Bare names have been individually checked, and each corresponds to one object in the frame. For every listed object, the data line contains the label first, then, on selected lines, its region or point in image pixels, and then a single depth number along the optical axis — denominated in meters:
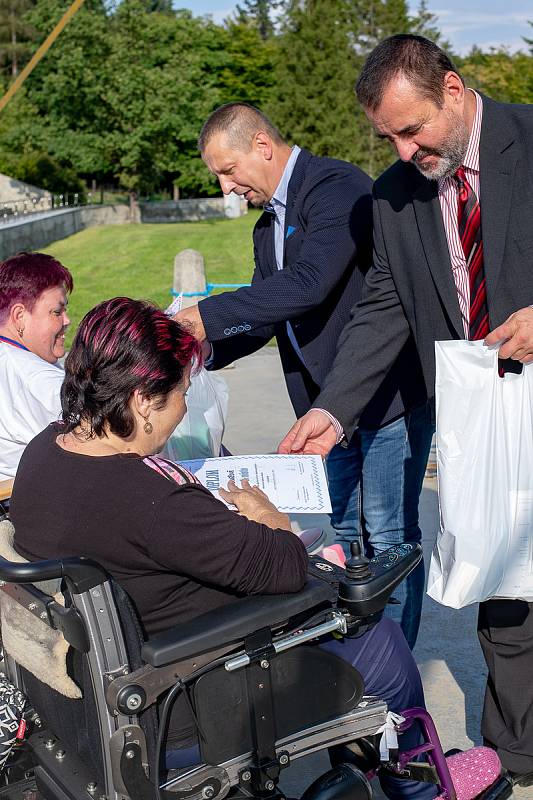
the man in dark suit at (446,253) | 2.72
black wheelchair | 1.95
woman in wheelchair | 2.06
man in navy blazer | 3.36
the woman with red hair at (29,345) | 3.24
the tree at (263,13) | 79.00
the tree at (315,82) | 48.19
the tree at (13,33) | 61.00
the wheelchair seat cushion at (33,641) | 2.13
